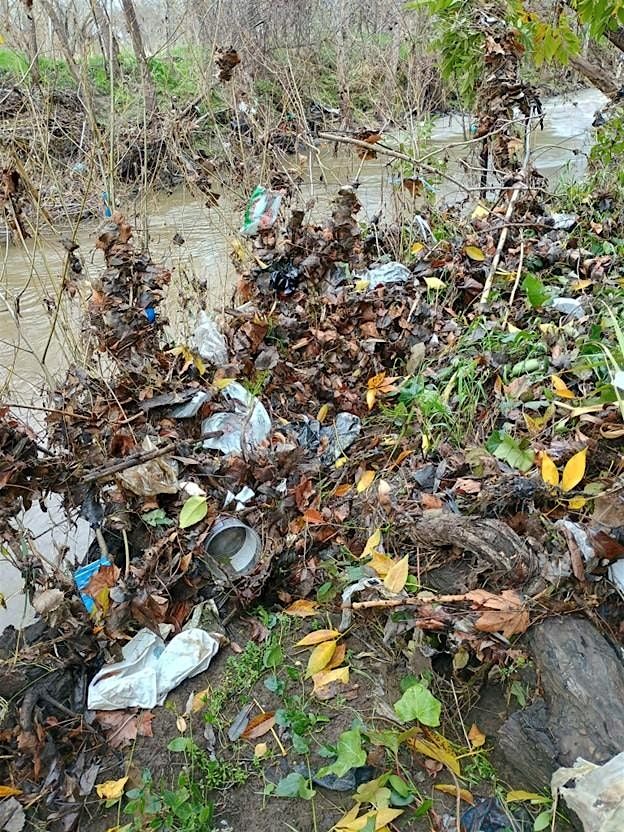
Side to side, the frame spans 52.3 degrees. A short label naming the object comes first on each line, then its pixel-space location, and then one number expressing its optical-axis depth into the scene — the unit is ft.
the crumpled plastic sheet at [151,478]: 7.39
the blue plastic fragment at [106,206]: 9.05
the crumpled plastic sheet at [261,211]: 10.89
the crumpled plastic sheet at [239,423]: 8.41
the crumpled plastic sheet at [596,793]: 3.78
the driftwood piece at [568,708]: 4.45
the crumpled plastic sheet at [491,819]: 4.70
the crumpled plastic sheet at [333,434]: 8.70
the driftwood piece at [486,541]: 5.44
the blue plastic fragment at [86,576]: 6.87
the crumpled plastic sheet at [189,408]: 8.43
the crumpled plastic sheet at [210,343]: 9.53
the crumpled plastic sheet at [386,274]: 11.20
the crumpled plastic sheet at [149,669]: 6.29
